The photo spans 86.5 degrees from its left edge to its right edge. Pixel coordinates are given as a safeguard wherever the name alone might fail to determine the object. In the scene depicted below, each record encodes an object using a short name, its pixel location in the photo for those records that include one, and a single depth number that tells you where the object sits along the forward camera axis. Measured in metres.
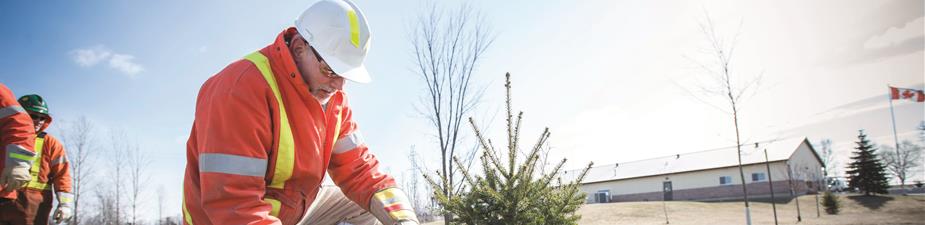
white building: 41.31
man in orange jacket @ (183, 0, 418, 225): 1.85
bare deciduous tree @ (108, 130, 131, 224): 27.41
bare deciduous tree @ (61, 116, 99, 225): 21.97
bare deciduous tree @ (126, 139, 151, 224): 27.42
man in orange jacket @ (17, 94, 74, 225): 4.83
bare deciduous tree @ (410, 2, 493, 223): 11.31
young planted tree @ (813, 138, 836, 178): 59.98
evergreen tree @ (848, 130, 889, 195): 38.12
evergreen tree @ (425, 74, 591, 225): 4.73
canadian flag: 45.44
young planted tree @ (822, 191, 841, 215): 27.64
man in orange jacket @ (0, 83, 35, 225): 4.10
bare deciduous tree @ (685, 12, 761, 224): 13.91
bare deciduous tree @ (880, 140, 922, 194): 50.49
